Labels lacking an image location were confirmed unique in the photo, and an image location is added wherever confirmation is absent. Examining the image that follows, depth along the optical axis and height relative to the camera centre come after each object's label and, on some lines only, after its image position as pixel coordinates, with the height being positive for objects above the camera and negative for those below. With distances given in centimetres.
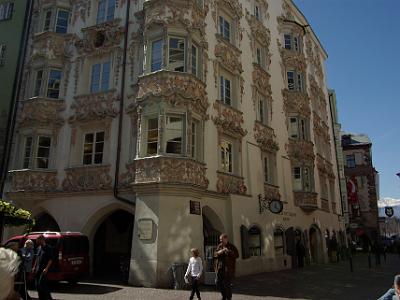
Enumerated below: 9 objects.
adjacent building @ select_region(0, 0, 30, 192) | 2111 +1126
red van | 1422 -18
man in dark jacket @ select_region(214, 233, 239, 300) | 1034 -45
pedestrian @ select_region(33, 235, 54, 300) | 1020 -50
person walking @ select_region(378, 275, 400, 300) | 516 -57
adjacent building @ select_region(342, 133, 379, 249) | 5619 +1029
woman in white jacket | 1132 -62
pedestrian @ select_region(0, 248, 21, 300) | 244 -16
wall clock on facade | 2116 +241
